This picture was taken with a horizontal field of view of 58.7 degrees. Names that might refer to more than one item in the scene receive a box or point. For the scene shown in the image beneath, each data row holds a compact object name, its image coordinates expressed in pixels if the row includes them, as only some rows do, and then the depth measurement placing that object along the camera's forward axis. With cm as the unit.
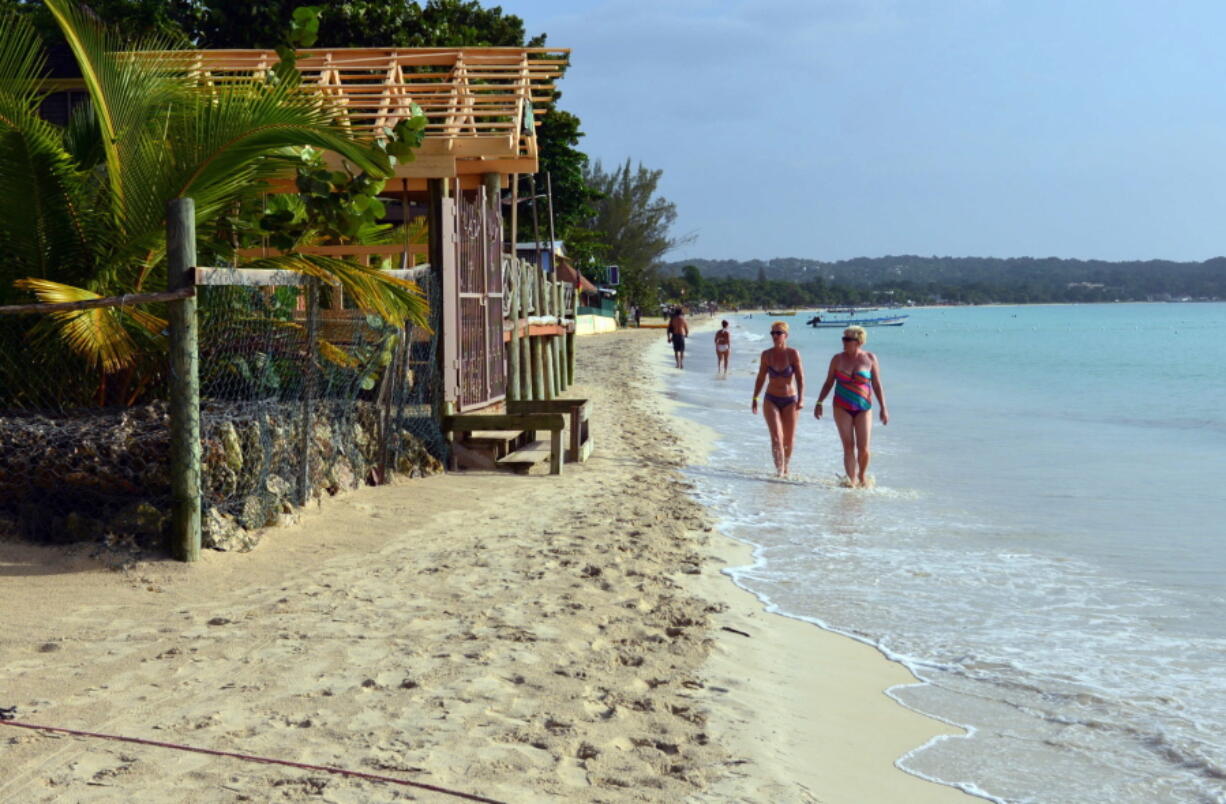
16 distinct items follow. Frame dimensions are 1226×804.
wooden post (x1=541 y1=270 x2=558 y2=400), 1664
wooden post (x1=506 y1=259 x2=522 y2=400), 1291
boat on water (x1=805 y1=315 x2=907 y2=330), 10619
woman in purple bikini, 1091
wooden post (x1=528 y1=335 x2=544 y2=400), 1530
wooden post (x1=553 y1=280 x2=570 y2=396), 1742
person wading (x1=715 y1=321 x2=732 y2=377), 2864
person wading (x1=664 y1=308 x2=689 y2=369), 3120
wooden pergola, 1017
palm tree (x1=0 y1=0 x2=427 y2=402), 630
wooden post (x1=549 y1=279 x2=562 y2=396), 1716
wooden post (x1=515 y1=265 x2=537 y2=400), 1398
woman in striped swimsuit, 1024
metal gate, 1020
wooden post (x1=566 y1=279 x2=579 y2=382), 2051
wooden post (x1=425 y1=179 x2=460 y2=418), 939
